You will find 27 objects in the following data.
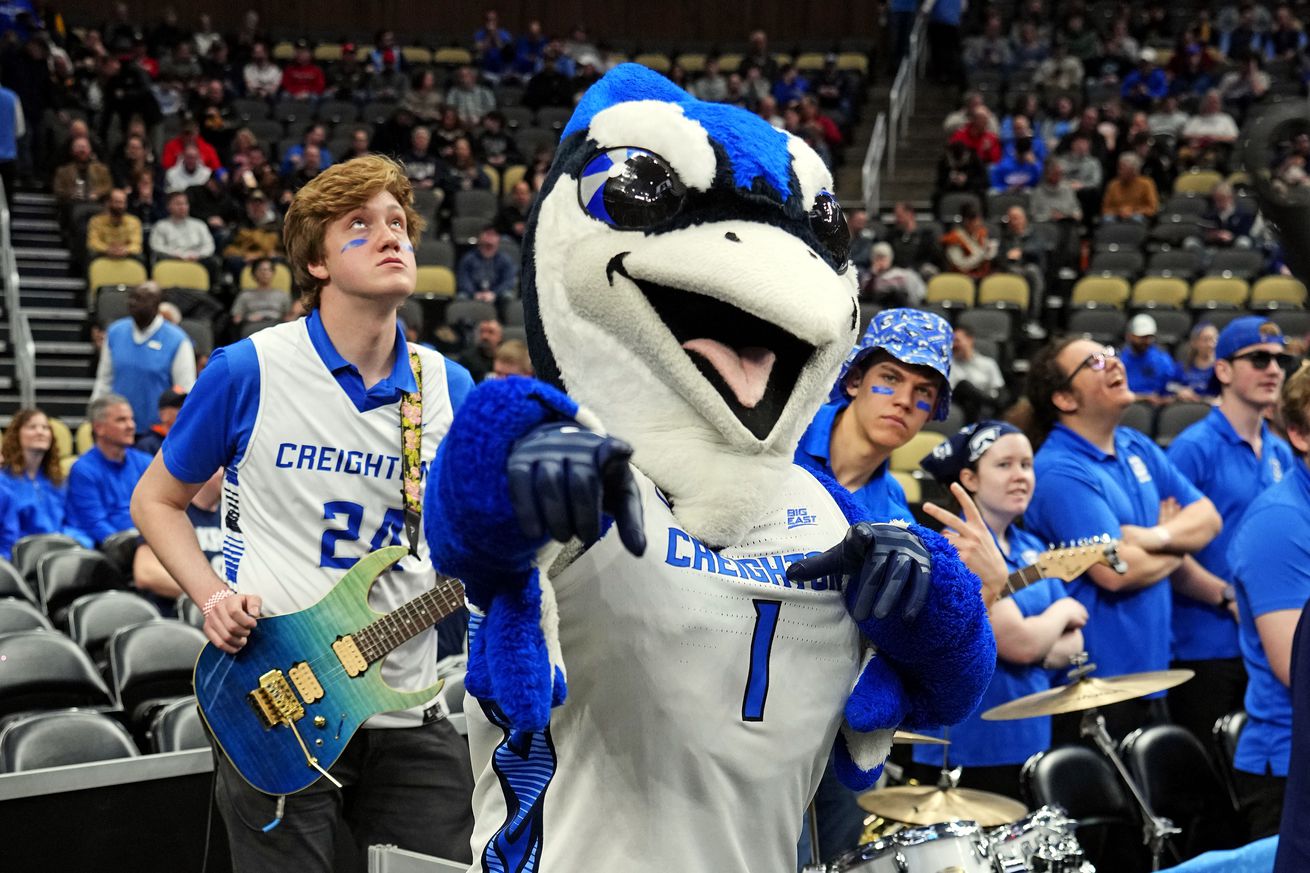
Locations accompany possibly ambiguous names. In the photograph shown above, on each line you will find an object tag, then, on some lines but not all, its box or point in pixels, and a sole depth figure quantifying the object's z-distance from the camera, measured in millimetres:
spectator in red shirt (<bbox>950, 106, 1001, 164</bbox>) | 15052
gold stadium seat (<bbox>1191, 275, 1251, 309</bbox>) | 11797
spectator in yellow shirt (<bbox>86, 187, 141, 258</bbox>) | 11905
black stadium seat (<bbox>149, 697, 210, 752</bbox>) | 4016
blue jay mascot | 1730
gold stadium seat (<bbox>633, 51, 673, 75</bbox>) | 17925
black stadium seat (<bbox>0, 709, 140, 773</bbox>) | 3748
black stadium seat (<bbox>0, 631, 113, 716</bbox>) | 4410
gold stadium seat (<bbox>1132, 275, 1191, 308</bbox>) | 12094
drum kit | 2775
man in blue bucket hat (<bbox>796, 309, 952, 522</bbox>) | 3385
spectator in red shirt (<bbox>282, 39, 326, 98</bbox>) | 16797
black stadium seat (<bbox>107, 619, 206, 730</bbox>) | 4586
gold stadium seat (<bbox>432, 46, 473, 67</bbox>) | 18125
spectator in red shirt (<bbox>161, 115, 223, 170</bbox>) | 13633
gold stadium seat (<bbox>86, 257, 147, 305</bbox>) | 11508
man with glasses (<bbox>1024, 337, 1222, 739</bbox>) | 4395
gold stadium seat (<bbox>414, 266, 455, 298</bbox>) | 11742
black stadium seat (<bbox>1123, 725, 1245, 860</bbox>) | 4215
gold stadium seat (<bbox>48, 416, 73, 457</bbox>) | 8938
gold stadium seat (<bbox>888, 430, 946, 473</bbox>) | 8883
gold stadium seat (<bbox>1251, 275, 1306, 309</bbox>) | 11586
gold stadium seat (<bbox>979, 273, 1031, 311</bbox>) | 11953
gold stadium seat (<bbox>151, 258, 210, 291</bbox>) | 11445
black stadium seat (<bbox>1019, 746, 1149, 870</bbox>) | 3945
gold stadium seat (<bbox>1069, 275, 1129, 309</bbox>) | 12258
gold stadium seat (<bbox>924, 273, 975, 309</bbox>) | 11945
